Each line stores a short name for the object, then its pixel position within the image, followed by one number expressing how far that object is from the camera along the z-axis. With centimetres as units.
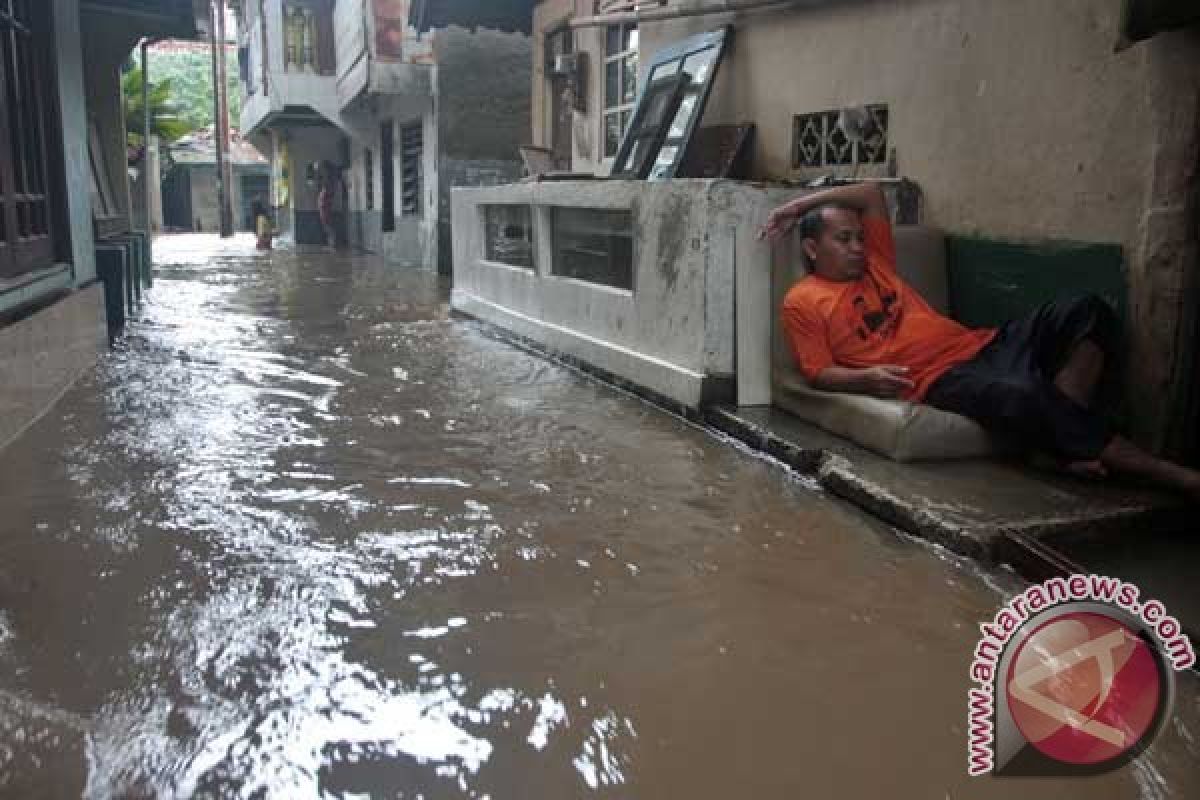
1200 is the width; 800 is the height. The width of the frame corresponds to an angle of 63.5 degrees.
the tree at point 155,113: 2634
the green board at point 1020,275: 393
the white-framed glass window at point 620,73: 851
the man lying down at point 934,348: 360
